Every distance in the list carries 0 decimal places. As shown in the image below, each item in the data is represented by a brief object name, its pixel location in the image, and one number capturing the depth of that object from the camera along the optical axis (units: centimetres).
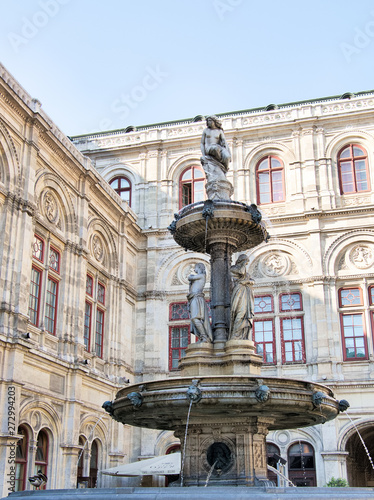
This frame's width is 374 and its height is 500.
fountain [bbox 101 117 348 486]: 891
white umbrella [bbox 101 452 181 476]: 1731
